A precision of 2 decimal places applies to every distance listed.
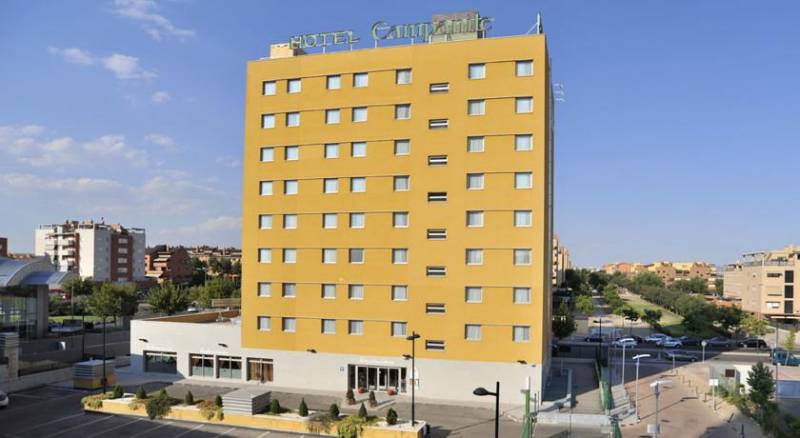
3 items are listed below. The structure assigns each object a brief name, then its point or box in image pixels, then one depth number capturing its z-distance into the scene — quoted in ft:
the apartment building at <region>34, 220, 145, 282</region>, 479.82
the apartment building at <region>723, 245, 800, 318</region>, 414.62
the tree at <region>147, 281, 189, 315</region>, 289.12
